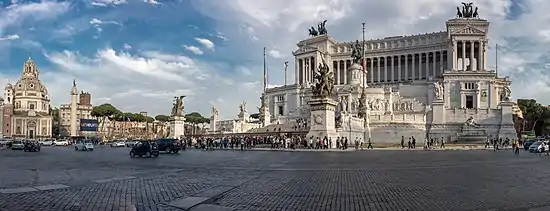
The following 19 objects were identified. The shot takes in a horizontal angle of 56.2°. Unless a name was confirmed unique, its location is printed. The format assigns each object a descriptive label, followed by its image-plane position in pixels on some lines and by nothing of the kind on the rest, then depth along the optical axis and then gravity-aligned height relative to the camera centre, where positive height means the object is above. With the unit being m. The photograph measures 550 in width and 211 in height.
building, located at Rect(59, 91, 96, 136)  179.74 +3.14
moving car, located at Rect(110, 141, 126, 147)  81.39 -3.83
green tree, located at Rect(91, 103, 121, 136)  162.62 +2.64
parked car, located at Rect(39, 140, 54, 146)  94.81 -4.35
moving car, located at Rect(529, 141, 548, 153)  43.03 -2.08
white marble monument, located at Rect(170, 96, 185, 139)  65.50 +0.14
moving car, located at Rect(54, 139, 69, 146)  91.16 -4.08
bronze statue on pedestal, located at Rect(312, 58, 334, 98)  44.97 +3.09
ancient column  139.50 +3.53
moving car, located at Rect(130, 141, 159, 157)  34.94 -2.02
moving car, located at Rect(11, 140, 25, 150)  62.41 -3.13
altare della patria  67.06 +5.23
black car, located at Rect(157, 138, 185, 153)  43.28 -2.07
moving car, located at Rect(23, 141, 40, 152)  52.50 -2.78
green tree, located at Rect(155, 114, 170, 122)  191.88 +0.94
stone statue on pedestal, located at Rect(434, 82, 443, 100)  77.95 +4.58
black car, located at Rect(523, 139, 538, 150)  54.23 -2.40
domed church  157.12 +3.95
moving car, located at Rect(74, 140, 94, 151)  54.19 -2.83
